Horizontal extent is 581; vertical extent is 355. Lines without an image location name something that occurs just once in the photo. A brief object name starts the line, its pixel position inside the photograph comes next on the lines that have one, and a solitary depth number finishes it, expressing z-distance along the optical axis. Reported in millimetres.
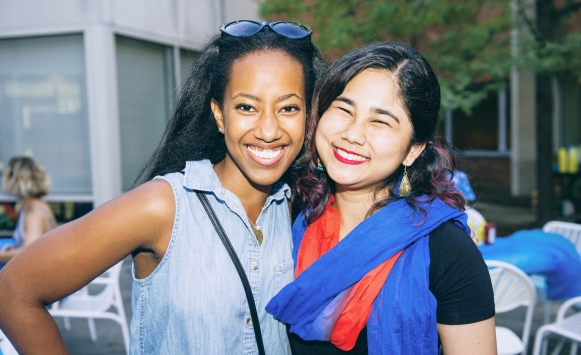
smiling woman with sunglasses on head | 1420
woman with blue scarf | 1527
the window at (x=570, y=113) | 11711
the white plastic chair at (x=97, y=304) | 3816
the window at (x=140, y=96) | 6383
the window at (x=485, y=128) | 13320
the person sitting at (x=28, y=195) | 4277
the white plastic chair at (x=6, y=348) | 2322
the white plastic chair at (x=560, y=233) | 3842
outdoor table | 3549
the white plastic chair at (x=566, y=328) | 2892
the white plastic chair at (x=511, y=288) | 3113
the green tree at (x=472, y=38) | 6551
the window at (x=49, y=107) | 6203
